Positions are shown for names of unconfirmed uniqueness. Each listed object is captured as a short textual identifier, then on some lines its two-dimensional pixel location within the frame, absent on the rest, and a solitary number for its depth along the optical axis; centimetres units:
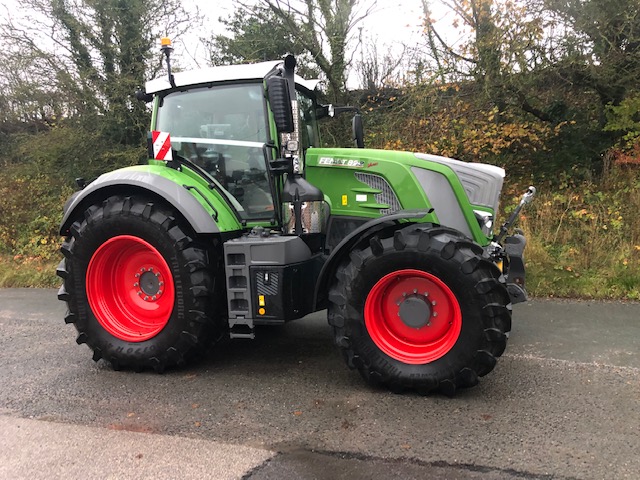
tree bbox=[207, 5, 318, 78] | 1155
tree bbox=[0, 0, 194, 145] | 1197
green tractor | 343
